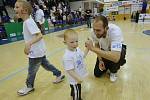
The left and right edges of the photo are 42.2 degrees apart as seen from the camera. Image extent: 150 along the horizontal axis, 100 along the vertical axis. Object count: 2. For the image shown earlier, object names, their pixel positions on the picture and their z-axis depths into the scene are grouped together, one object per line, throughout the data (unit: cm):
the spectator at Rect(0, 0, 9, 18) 942
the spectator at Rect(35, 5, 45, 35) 843
